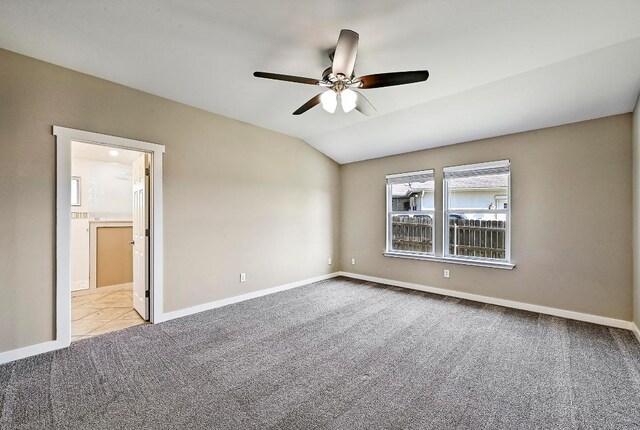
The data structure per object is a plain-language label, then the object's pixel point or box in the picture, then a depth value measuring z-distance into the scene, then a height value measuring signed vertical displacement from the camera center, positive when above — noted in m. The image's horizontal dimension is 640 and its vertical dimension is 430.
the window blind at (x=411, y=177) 4.85 +0.69
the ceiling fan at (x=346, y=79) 2.01 +1.14
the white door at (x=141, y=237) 3.51 -0.30
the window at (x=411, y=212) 4.94 +0.04
